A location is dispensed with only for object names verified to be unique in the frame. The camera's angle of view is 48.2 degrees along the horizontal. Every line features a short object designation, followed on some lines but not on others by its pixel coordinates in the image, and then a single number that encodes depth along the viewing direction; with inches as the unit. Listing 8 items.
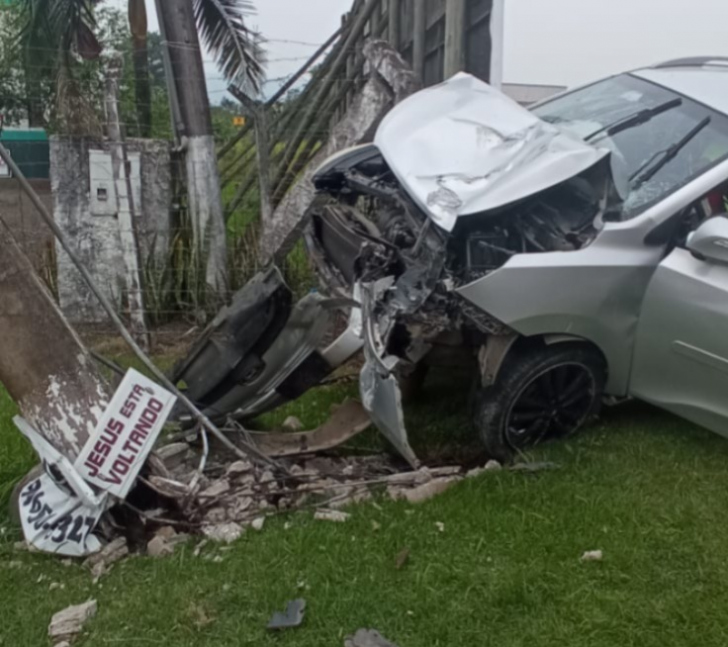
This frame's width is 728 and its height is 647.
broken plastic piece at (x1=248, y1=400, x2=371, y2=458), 162.9
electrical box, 231.1
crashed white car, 139.8
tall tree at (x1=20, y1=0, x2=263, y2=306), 240.8
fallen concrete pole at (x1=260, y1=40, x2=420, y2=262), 225.8
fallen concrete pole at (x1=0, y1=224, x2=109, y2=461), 127.3
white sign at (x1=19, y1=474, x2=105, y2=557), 126.6
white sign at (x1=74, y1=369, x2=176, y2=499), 124.8
